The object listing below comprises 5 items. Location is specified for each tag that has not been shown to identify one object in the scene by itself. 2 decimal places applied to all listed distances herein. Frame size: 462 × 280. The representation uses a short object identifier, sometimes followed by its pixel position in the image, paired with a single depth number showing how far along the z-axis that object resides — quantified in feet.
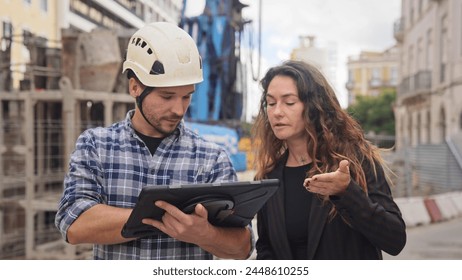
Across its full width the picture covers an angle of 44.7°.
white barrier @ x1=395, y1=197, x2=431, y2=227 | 15.99
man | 3.57
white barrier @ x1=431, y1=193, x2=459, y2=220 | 17.15
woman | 3.87
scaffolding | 11.48
